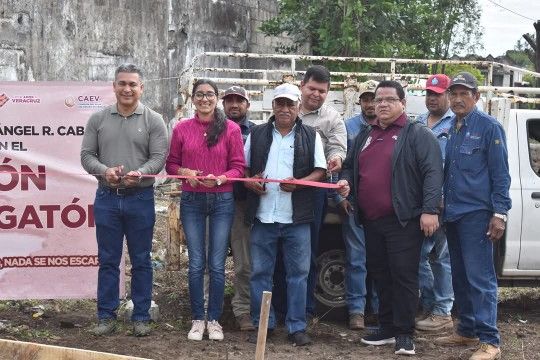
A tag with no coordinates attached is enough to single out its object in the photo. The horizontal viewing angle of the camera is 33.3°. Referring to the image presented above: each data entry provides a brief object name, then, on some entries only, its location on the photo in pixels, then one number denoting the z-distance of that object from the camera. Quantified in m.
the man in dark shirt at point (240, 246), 7.46
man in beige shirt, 7.16
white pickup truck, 7.65
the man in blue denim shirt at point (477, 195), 6.43
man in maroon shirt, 6.55
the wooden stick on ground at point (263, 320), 4.57
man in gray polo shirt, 6.85
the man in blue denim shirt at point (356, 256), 7.48
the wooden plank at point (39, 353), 5.01
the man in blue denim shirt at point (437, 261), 7.44
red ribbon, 6.77
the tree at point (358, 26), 15.14
